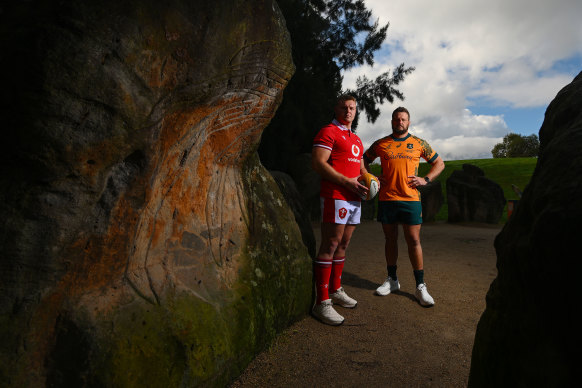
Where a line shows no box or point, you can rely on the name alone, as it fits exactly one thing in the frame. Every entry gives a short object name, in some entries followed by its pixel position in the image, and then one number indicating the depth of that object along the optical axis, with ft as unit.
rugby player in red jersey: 9.61
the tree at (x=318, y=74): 33.01
